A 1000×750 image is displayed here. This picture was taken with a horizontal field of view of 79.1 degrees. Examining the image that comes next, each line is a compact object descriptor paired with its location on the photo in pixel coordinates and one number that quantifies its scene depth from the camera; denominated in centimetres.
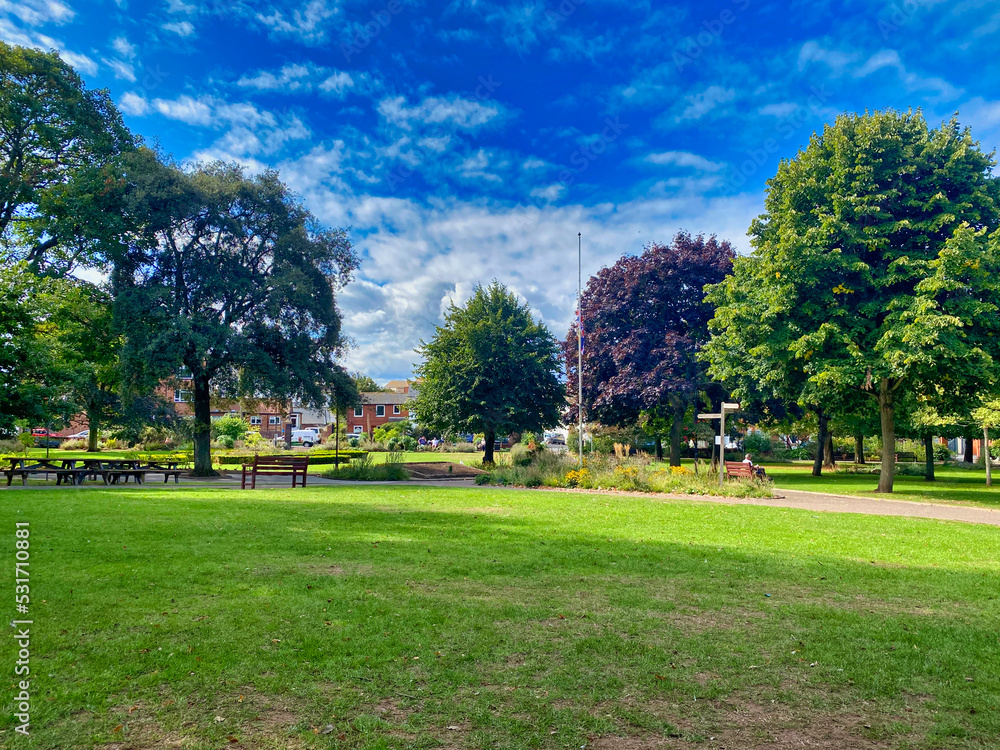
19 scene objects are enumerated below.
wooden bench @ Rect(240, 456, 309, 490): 1948
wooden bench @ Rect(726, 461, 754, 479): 2059
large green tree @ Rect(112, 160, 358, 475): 2330
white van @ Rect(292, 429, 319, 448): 6508
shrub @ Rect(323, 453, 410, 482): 2423
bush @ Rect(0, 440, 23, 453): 3673
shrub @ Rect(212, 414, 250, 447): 4866
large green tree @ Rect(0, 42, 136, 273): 2270
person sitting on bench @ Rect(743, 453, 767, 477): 2158
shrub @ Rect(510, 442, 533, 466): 2710
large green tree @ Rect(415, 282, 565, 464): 3130
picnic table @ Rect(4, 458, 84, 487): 1887
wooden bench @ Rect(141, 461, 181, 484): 2191
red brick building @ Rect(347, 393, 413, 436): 8681
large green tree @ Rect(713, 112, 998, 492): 1859
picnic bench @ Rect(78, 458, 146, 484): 1983
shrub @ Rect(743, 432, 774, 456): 4997
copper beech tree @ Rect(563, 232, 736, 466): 3064
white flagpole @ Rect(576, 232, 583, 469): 2948
